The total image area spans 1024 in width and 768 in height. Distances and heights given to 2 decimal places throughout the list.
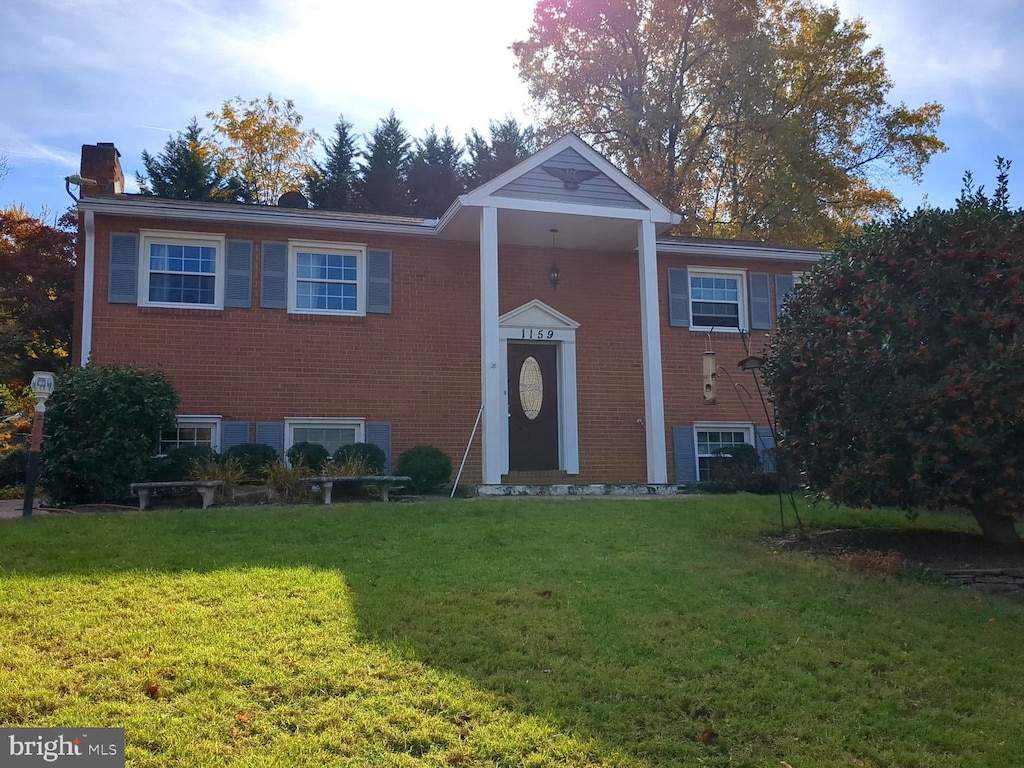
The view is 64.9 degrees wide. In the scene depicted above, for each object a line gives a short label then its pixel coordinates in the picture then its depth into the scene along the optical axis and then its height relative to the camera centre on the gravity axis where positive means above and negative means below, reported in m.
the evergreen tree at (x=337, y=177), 26.58 +9.72
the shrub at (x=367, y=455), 11.75 +0.13
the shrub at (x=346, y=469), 11.07 -0.07
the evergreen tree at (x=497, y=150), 27.52 +10.88
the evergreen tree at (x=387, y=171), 26.34 +9.71
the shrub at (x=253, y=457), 11.47 +0.12
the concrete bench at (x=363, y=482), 10.41 -0.24
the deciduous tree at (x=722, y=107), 24.47 +11.31
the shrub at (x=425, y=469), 11.97 -0.08
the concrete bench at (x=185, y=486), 9.75 -0.27
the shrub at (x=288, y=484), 10.52 -0.25
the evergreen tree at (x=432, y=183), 26.52 +9.31
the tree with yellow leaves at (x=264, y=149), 28.58 +11.27
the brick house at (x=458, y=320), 12.23 +2.36
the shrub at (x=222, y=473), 10.38 -0.09
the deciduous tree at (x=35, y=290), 18.05 +4.08
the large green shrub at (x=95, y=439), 10.02 +0.35
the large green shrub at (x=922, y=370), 7.01 +0.81
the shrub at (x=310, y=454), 11.66 +0.15
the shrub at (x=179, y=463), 11.03 +0.04
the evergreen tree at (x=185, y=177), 24.67 +9.10
